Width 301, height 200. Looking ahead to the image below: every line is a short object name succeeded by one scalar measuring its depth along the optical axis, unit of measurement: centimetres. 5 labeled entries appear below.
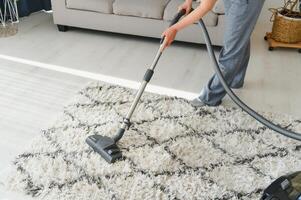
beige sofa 301
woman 168
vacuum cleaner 159
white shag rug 168
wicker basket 303
